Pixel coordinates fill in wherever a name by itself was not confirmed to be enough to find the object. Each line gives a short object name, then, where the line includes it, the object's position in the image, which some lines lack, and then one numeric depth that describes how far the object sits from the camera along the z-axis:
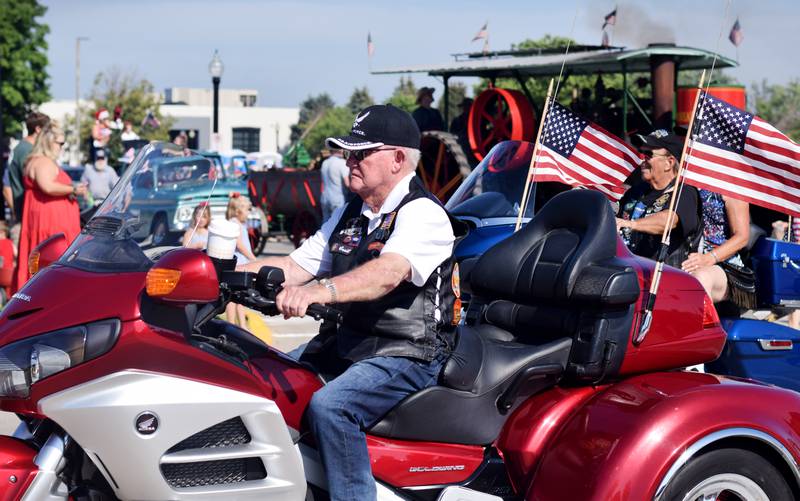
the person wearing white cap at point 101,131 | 14.56
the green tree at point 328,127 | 64.56
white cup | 4.17
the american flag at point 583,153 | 7.82
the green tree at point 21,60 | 55.91
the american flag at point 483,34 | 18.42
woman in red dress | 8.23
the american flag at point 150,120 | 30.25
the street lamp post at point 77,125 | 62.17
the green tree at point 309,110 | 71.75
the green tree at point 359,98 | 77.50
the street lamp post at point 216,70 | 22.27
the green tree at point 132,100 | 53.38
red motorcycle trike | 3.21
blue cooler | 6.33
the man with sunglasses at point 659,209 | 6.43
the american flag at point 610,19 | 14.73
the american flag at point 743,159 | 5.66
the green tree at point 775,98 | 53.07
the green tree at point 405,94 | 50.21
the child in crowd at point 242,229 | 8.77
